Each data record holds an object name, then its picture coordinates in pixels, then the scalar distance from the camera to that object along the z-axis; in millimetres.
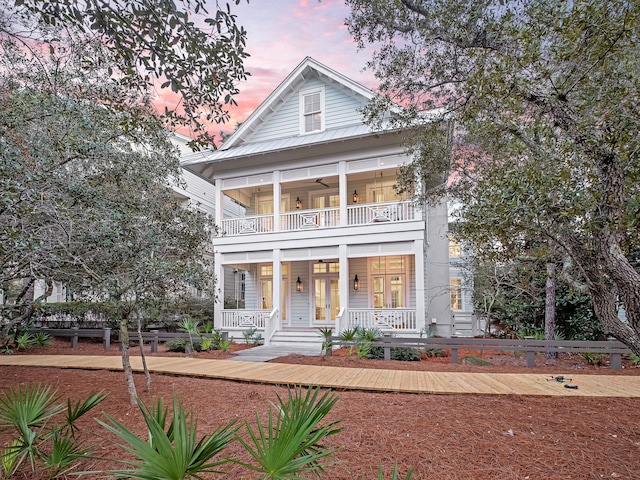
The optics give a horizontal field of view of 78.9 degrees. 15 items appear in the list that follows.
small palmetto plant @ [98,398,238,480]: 2035
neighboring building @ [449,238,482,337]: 15227
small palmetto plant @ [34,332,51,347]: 12981
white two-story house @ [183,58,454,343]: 13422
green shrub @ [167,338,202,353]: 12336
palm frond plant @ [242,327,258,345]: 13805
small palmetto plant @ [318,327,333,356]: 10203
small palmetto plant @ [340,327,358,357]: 10547
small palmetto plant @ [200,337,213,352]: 11632
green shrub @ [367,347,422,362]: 10492
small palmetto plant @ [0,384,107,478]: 3500
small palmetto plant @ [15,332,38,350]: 12250
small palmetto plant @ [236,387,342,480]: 2152
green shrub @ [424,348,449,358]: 11359
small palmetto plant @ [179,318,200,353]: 11359
